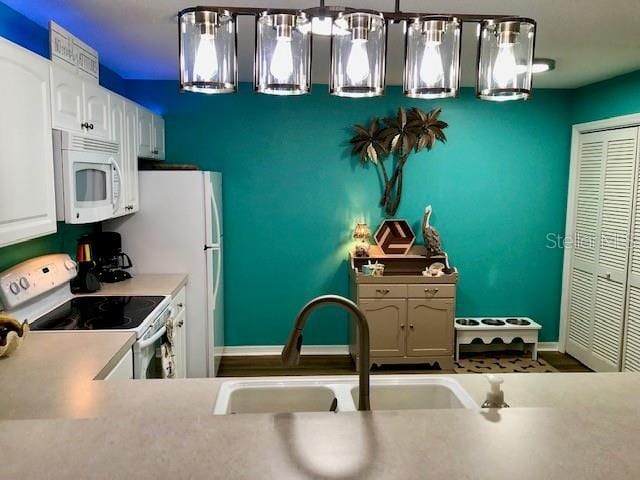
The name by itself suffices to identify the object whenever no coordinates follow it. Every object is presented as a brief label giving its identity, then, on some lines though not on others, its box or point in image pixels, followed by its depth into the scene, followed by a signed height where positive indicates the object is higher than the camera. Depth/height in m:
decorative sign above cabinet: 2.32 +0.72
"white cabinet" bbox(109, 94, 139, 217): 3.03 +0.32
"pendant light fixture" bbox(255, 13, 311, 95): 1.24 +0.36
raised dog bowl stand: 4.33 -1.16
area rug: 4.14 -1.41
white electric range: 2.38 -0.63
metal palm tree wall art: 4.28 +0.52
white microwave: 2.31 +0.08
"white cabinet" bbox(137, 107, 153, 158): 3.55 +0.45
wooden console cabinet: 4.02 -0.95
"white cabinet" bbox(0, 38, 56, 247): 1.88 +0.18
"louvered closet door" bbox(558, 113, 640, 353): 4.26 -0.12
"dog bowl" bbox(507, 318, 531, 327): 4.45 -1.10
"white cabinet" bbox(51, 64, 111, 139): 2.28 +0.45
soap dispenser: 1.35 -0.53
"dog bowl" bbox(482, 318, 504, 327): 4.42 -1.10
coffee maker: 3.42 -0.43
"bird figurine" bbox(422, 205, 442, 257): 4.24 -0.33
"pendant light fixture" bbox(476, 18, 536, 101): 1.27 +0.38
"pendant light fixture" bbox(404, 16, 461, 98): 1.27 +0.37
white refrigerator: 3.61 -0.32
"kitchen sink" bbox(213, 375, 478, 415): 1.65 -0.66
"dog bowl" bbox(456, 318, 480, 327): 4.40 -1.10
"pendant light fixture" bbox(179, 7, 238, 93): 1.23 +0.37
